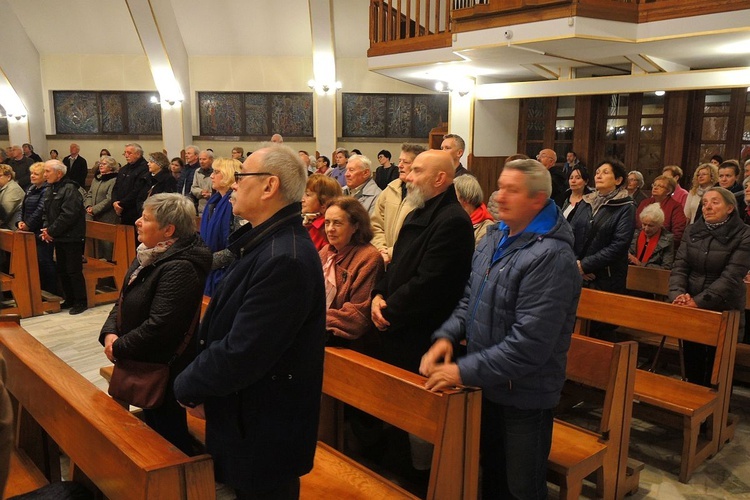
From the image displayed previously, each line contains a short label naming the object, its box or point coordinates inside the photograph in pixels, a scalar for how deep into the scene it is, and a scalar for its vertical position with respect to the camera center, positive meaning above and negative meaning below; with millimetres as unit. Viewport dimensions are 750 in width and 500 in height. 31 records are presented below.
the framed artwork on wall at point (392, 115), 14031 +705
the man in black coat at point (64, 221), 6242 -782
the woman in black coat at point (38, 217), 6465 -778
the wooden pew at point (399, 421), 2164 -992
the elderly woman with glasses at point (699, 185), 6223 -344
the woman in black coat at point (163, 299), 2529 -629
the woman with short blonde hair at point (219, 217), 4180 -491
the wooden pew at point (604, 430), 2766 -1306
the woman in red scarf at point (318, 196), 3654 -294
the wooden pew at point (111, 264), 6691 -1286
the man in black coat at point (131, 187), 7098 -498
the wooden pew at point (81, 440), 1772 -925
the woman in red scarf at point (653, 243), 5066 -751
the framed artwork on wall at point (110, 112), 14781 +705
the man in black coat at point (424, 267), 2756 -532
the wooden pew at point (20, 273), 6254 -1302
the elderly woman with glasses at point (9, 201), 6852 -650
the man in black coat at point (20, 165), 11531 -436
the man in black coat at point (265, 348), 1772 -578
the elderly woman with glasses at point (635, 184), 6805 -366
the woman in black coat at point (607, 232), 4297 -564
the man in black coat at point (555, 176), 6402 -280
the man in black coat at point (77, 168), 12547 -514
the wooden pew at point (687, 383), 3279 -1302
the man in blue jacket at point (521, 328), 2164 -632
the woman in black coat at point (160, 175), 7301 -368
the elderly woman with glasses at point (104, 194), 7217 -598
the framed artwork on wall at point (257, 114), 14562 +711
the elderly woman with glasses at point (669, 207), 5906 -527
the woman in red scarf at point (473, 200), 3629 -300
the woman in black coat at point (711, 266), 3689 -689
